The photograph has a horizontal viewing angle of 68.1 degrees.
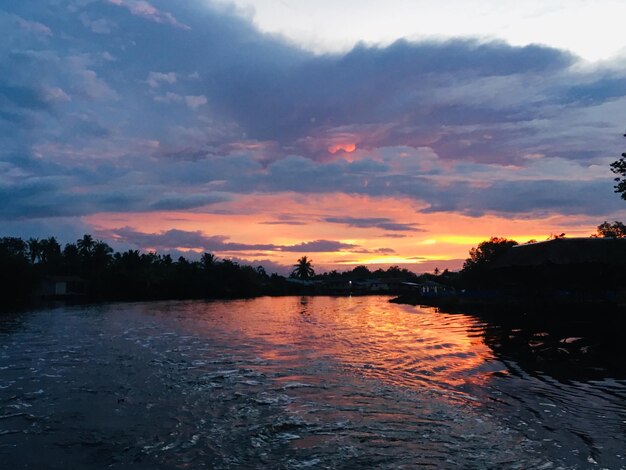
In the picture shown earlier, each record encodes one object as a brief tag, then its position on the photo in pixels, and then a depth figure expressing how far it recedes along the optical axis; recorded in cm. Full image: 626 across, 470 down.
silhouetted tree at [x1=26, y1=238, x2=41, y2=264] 9575
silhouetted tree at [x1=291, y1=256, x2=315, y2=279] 14675
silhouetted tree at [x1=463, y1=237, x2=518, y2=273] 6500
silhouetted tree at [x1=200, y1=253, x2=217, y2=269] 10294
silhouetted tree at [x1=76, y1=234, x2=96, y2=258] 9586
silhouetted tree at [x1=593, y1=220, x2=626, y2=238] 6144
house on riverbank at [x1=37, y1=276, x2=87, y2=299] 7006
